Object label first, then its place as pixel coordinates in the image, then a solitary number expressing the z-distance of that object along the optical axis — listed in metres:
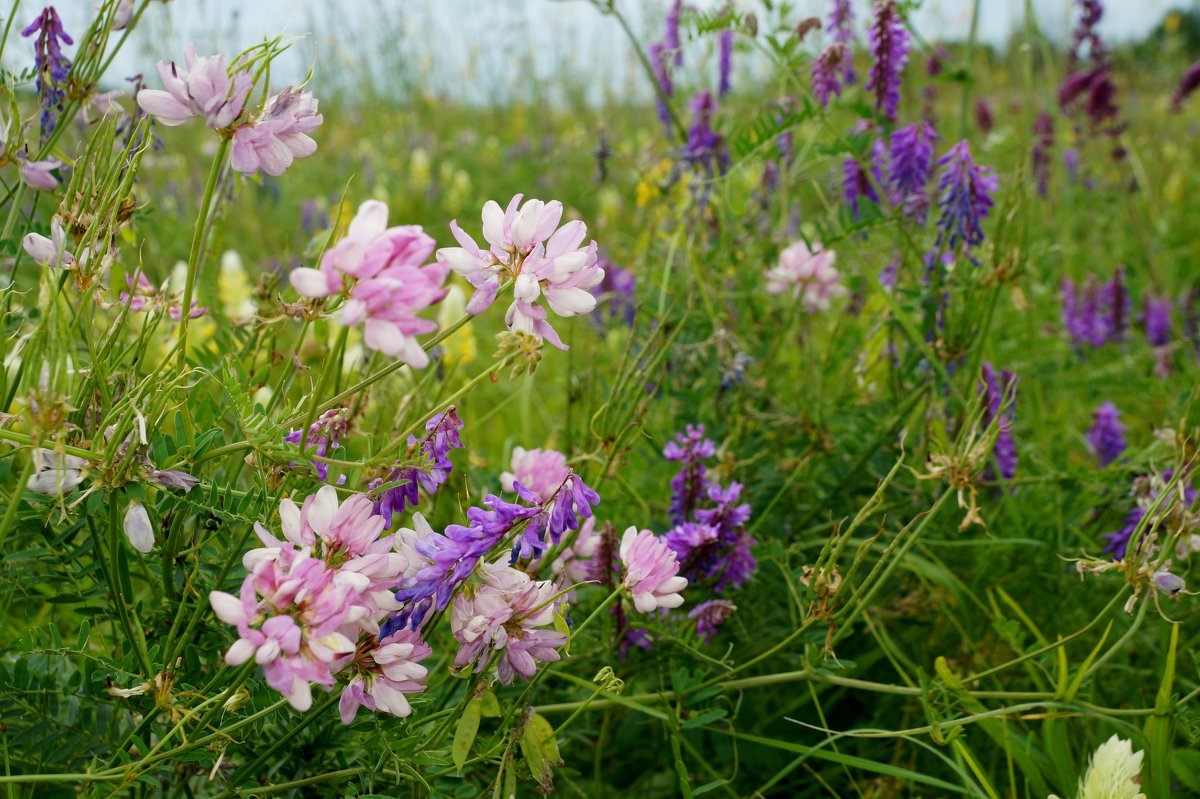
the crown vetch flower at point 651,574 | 0.45
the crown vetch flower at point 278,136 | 0.42
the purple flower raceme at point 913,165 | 0.61
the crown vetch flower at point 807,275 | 0.67
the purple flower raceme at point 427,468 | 0.44
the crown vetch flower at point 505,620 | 0.43
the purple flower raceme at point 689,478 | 0.55
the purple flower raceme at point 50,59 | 0.49
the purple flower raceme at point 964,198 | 0.59
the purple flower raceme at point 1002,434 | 0.61
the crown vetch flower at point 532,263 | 0.42
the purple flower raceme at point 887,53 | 0.61
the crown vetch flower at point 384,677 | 0.42
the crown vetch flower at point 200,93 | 0.41
